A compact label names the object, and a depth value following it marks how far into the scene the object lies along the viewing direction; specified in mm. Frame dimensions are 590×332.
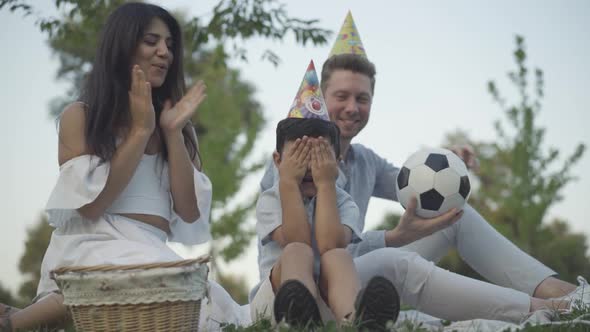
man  3822
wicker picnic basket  2656
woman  3373
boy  2662
